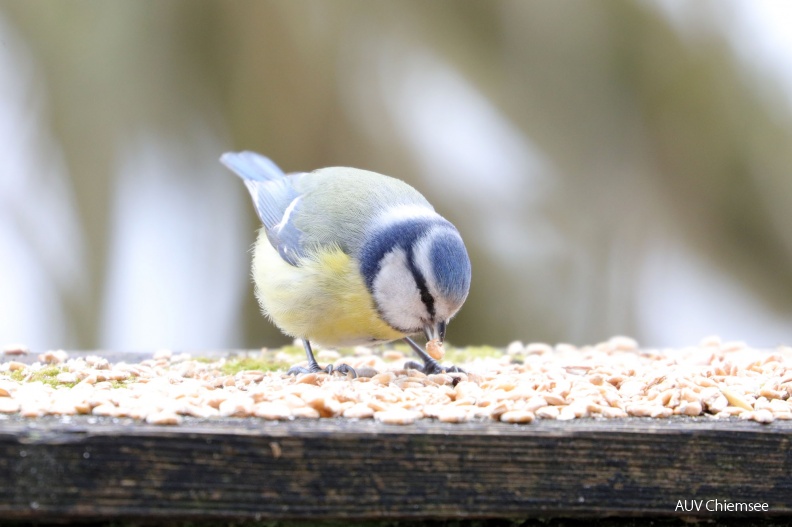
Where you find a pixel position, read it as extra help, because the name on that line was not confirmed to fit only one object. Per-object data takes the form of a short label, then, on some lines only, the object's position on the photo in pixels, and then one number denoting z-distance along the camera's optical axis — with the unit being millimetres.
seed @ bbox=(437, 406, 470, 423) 3391
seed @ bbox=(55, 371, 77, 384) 3484
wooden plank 3355
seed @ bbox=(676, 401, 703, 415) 3410
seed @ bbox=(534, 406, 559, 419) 3399
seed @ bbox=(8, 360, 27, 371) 3524
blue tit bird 3540
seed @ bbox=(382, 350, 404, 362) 3654
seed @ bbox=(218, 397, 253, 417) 3391
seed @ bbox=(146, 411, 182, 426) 3374
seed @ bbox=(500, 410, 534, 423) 3390
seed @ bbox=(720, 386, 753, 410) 3415
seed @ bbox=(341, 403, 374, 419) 3396
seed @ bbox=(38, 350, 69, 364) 3568
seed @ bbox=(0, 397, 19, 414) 3394
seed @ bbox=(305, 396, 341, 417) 3399
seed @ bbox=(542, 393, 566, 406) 3413
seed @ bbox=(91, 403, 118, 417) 3387
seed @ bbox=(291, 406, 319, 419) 3394
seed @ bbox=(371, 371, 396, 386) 3495
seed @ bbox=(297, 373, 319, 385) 3487
